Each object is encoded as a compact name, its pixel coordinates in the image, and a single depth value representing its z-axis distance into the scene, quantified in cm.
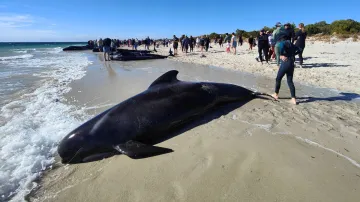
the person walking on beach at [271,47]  1405
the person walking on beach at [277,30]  1146
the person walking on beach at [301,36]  1132
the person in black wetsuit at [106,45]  2026
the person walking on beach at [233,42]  2252
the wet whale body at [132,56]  2091
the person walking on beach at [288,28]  1031
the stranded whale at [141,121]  393
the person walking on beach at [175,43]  2590
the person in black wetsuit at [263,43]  1396
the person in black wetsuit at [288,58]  598
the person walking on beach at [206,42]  2831
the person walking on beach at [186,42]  2594
